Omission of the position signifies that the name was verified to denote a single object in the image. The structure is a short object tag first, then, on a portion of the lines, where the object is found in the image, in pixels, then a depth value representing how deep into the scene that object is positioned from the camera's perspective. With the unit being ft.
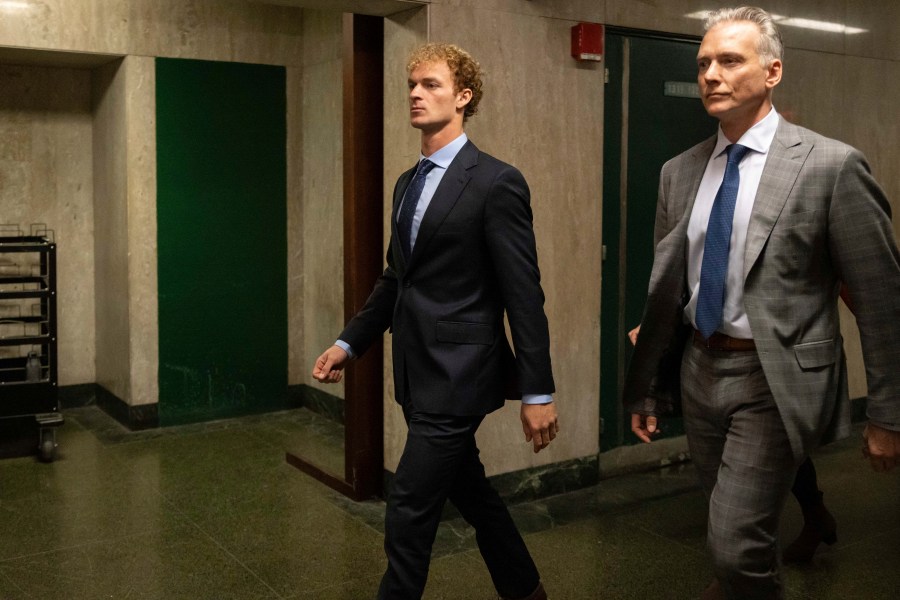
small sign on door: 15.87
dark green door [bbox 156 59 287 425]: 18.71
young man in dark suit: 8.54
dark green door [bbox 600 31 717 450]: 15.20
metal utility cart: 16.60
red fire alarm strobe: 14.19
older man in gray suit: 7.29
